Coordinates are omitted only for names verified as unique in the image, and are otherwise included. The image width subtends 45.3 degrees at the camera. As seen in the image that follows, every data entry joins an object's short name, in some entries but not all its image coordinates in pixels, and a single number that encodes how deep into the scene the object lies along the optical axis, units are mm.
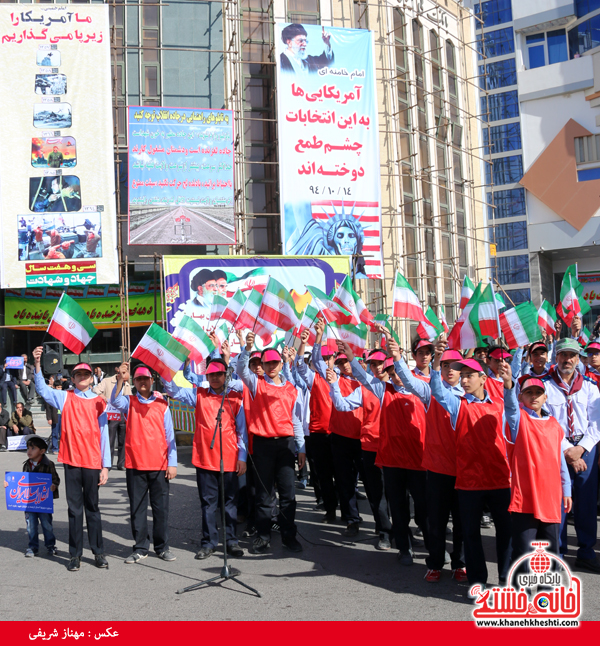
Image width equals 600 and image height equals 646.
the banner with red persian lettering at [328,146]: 22578
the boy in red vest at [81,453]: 6613
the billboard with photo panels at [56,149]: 20531
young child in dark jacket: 6996
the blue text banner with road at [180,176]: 20766
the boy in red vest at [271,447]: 7016
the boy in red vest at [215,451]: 6949
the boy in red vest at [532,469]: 5082
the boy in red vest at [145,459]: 6875
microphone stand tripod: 5672
